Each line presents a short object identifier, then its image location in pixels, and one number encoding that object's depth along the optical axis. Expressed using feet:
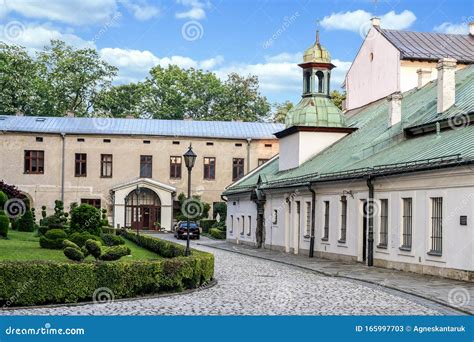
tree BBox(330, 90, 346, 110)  214.07
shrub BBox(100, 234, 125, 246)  105.29
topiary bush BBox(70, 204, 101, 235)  106.93
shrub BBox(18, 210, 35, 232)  128.77
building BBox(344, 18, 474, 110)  129.39
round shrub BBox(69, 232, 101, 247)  90.27
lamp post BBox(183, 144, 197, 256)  75.36
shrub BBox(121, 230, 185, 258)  78.95
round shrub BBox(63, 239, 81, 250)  67.74
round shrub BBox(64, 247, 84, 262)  55.42
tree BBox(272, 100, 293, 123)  278.22
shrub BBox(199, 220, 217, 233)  189.98
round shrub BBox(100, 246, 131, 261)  57.32
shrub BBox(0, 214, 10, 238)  99.35
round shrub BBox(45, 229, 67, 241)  92.84
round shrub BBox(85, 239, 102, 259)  61.72
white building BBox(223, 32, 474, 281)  68.03
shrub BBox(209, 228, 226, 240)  169.07
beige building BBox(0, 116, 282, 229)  200.75
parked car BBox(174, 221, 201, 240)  158.51
